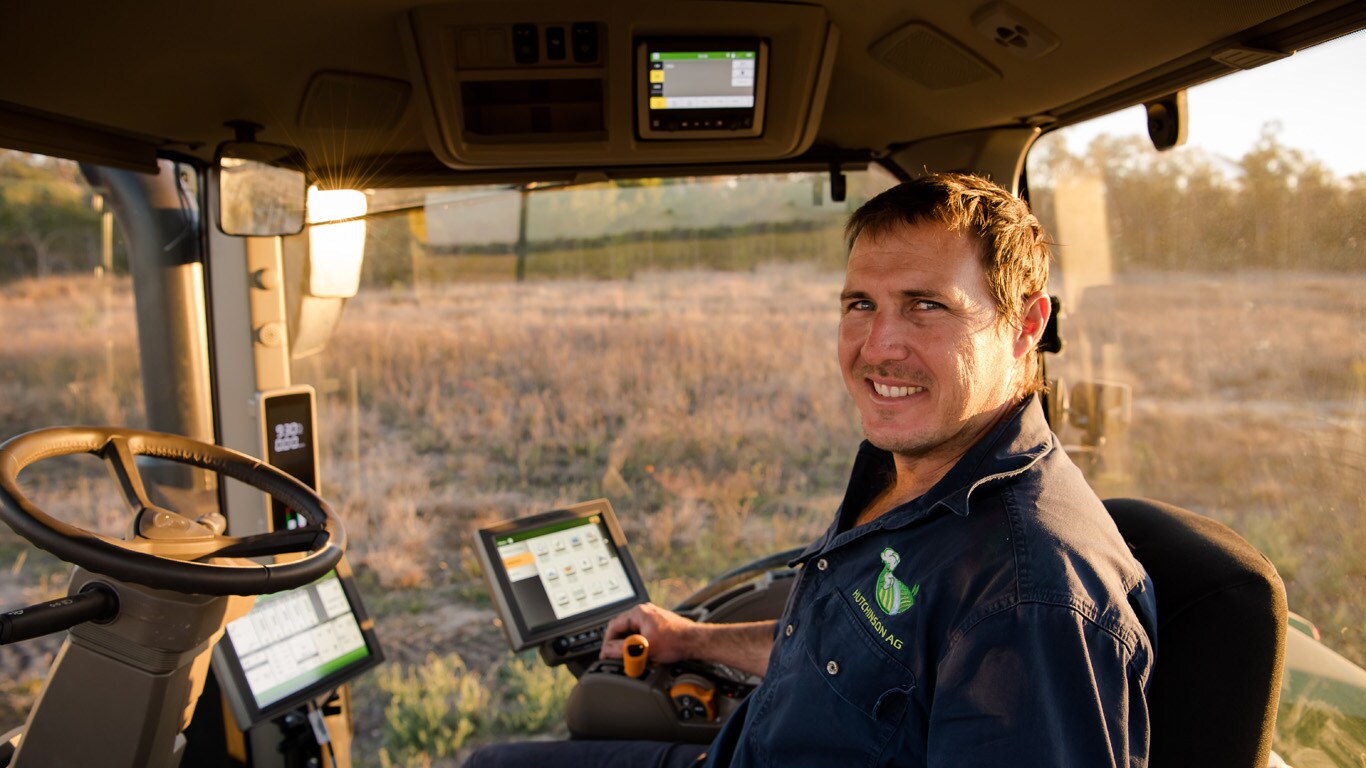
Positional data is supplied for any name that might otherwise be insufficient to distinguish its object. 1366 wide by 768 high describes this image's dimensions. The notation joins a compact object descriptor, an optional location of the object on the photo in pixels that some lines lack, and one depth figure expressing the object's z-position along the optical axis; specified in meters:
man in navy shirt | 1.26
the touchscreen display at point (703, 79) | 2.11
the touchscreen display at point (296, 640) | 2.42
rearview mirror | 2.66
